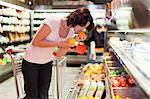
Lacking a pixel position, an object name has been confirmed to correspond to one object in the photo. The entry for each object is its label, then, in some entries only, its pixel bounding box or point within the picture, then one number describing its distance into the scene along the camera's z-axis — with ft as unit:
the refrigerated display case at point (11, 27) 28.71
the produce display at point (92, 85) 15.19
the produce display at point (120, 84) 10.43
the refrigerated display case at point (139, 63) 5.22
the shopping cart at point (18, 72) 11.43
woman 10.46
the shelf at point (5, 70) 28.26
